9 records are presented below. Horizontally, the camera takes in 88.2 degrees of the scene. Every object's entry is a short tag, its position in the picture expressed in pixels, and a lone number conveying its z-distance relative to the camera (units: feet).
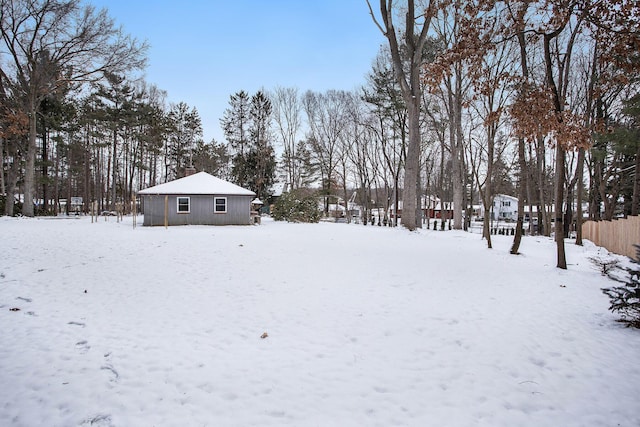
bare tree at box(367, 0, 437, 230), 44.27
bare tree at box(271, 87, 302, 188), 110.17
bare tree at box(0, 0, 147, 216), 61.41
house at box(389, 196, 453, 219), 198.00
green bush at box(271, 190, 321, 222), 79.05
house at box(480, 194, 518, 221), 206.07
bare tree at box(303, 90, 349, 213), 102.01
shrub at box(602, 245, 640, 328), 13.93
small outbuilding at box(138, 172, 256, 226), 65.72
